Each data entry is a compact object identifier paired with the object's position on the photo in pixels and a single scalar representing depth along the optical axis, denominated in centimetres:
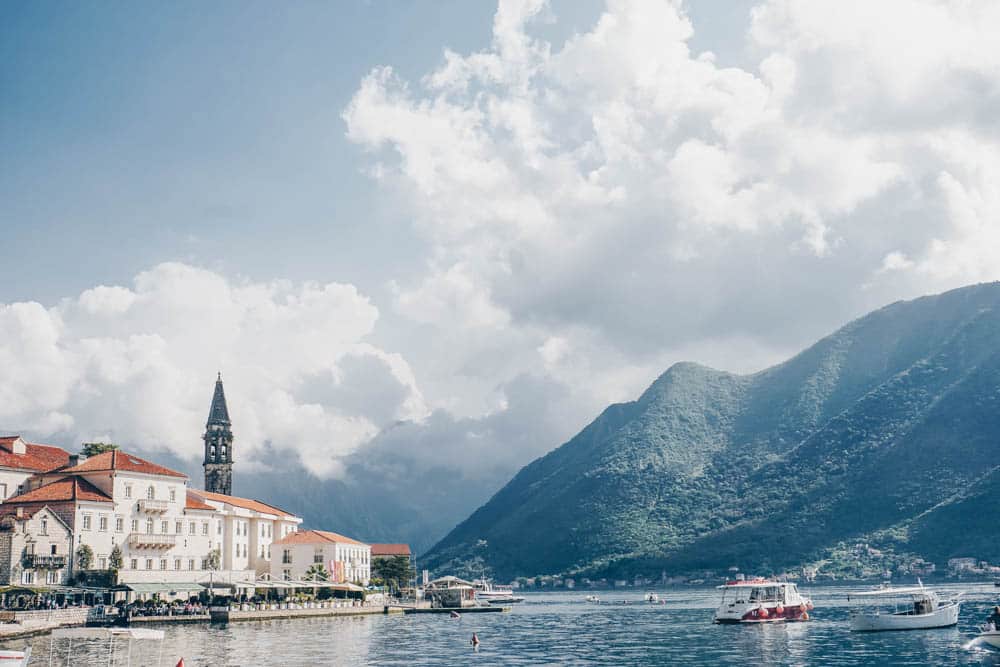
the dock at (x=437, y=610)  16000
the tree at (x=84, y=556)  12044
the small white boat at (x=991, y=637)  7400
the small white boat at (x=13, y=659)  5922
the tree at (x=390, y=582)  19749
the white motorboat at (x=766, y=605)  12000
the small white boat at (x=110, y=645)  6250
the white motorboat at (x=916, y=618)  9950
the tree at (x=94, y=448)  15125
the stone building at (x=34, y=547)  11375
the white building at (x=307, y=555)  16438
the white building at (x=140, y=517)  12269
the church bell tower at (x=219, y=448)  19175
